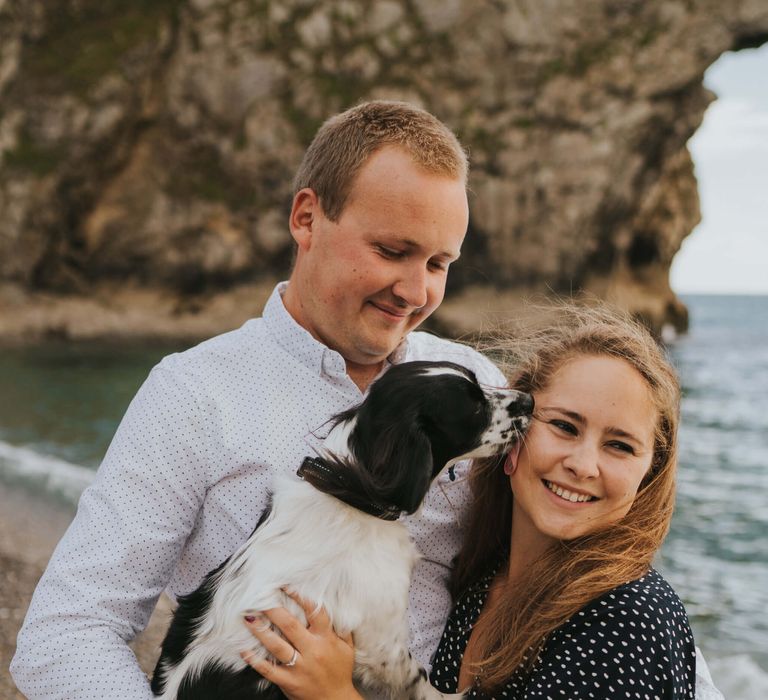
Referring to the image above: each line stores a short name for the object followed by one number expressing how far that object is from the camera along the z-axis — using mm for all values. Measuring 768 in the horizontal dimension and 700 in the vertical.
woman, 2137
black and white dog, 2277
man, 2307
